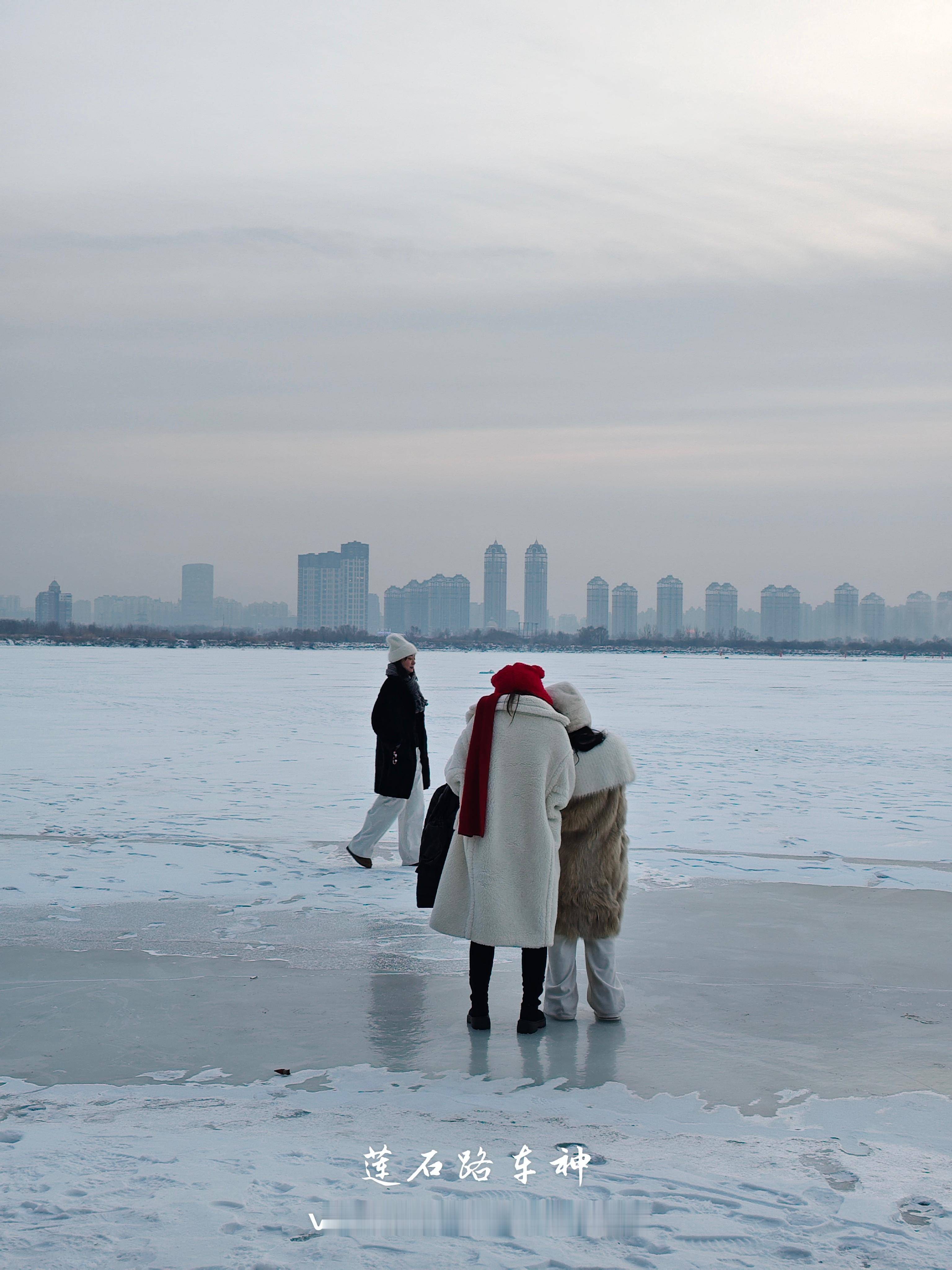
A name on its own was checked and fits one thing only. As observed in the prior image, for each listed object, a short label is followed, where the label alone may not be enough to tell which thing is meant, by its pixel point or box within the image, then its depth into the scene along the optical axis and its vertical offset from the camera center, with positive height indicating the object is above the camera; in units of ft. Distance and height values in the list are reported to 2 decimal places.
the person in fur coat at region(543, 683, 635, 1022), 14.82 -3.10
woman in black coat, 24.79 -2.82
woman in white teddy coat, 14.21 -2.26
